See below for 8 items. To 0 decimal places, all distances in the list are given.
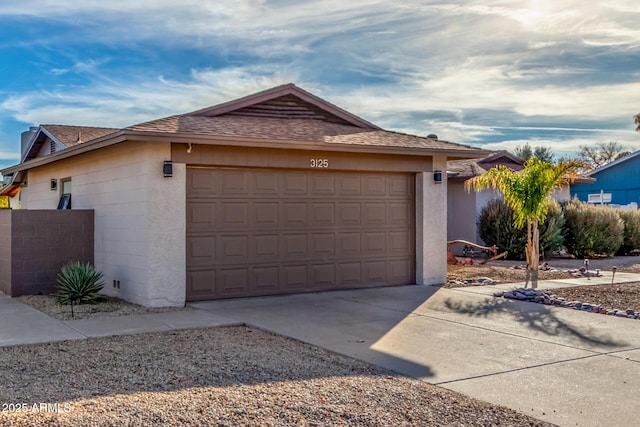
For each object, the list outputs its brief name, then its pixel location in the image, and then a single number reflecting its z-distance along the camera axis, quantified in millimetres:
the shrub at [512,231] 18953
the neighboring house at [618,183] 33281
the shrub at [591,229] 20125
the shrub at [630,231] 21984
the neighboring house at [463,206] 20891
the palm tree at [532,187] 14500
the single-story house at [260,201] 10648
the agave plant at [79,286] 10852
